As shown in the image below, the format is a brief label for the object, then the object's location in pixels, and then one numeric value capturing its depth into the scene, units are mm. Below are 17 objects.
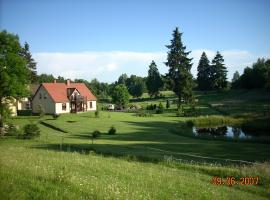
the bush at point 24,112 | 70125
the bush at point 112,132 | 43938
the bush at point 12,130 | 41494
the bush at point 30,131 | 38688
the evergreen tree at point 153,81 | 117581
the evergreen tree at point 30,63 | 109069
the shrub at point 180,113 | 71731
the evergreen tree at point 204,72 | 112875
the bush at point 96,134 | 40047
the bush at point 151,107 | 86012
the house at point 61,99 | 70875
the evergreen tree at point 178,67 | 81169
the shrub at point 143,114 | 71100
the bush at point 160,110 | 76188
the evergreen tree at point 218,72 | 110562
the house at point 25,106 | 71181
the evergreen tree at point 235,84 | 118938
